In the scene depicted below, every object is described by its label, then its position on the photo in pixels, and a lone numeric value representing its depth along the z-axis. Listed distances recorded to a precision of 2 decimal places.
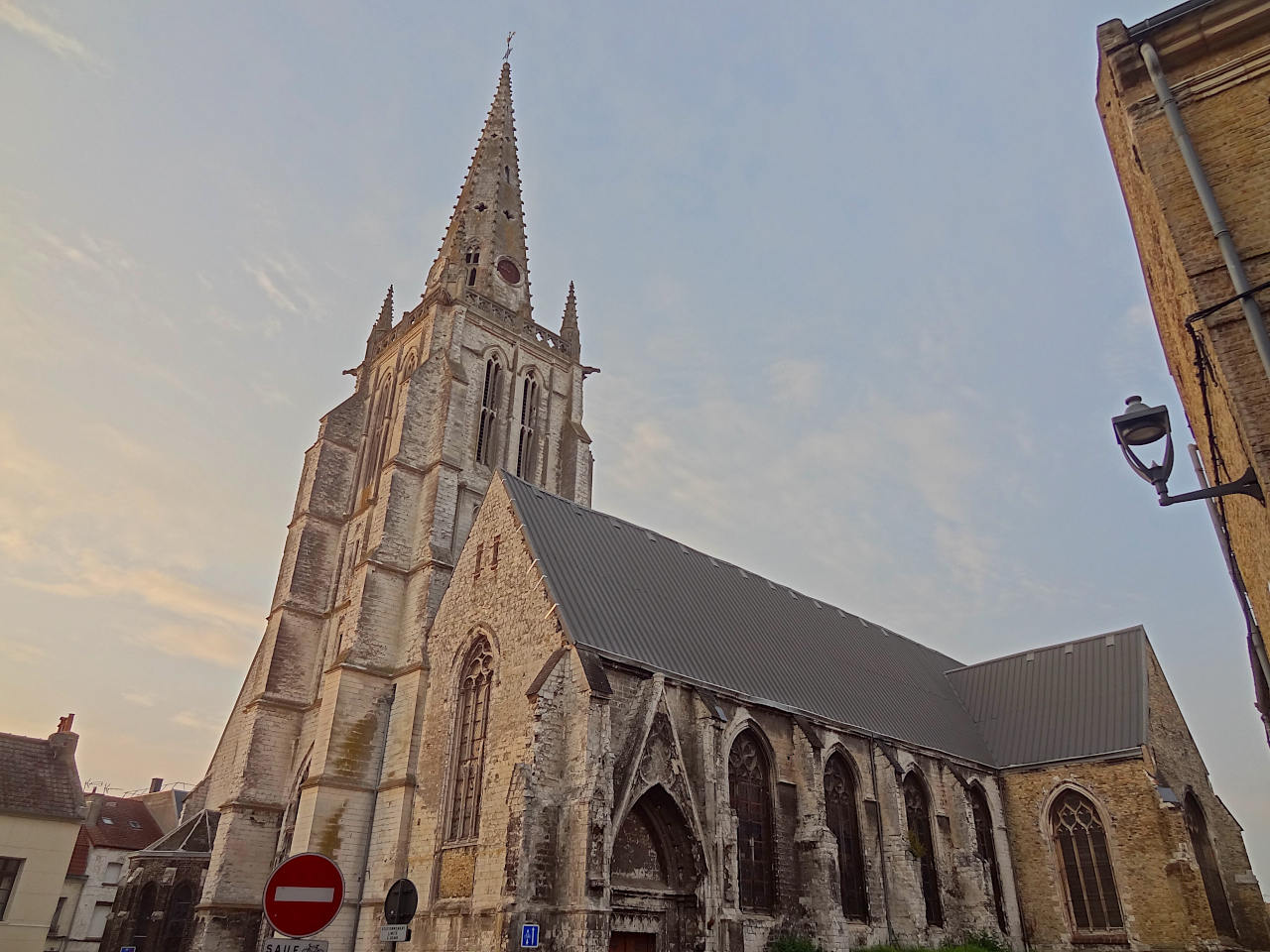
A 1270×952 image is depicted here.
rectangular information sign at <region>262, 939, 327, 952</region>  6.73
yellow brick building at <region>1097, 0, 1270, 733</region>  7.84
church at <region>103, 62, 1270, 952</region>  16.83
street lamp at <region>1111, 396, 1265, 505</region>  7.15
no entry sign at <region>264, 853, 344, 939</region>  6.63
